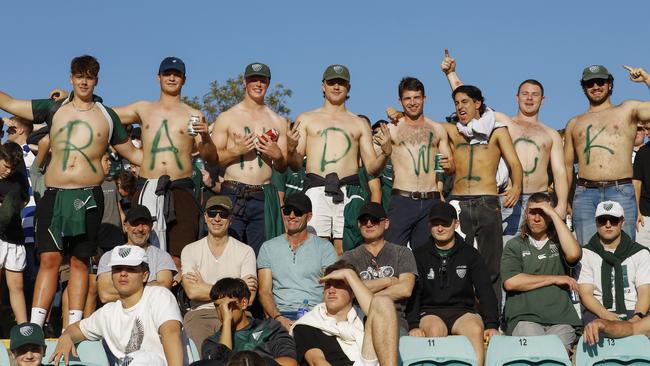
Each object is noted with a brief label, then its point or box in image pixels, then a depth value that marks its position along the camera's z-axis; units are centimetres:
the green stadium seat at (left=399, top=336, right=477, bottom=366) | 855
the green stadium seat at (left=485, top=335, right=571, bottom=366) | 862
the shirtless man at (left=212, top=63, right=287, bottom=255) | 1109
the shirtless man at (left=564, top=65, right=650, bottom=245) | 1122
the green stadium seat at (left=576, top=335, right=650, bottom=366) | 877
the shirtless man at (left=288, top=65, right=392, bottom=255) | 1129
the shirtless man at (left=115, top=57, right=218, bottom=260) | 1080
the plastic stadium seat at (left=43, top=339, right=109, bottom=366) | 820
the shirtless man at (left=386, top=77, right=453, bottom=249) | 1130
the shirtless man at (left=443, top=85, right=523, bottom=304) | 1104
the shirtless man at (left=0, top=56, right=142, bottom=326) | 1014
